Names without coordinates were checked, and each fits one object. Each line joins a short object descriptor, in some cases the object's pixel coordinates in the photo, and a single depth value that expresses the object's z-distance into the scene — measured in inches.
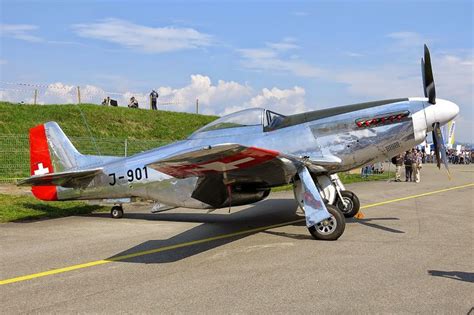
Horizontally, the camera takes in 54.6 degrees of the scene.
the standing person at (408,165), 888.9
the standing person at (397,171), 854.5
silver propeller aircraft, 294.8
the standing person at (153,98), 1454.2
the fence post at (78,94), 1316.1
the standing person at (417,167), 868.0
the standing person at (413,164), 866.9
